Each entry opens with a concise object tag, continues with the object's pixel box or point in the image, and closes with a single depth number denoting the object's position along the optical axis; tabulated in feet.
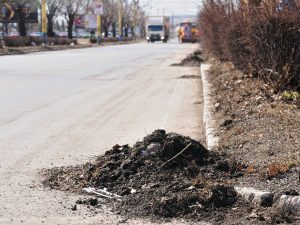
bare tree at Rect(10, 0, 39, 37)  198.35
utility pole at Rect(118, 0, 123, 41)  323.98
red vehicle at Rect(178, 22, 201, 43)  259.72
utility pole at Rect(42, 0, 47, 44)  181.39
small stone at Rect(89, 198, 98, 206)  18.00
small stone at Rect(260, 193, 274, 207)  16.75
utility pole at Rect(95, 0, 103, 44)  247.29
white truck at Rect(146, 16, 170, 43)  283.03
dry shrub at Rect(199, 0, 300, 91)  33.96
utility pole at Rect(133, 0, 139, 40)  373.85
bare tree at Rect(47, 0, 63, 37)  237.25
